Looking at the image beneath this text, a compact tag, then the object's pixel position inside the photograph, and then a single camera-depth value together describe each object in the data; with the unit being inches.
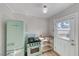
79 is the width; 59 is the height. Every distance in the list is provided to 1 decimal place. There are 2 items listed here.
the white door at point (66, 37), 40.8
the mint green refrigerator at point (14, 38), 45.6
